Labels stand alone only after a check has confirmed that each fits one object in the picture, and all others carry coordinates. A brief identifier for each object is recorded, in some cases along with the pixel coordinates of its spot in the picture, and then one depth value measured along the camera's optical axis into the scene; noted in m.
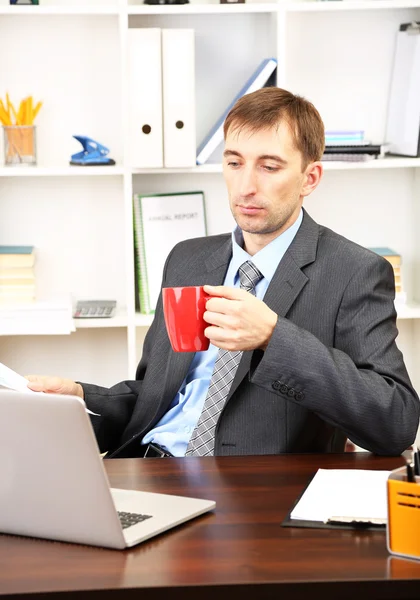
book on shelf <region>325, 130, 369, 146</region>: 3.02
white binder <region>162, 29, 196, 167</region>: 2.83
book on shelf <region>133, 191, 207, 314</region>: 3.07
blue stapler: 3.02
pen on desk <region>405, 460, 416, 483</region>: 1.13
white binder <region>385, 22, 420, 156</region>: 3.04
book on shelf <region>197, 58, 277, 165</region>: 2.96
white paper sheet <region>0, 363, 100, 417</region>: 1.47
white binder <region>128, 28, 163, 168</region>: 2.83
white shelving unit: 3.14
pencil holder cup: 3.04
